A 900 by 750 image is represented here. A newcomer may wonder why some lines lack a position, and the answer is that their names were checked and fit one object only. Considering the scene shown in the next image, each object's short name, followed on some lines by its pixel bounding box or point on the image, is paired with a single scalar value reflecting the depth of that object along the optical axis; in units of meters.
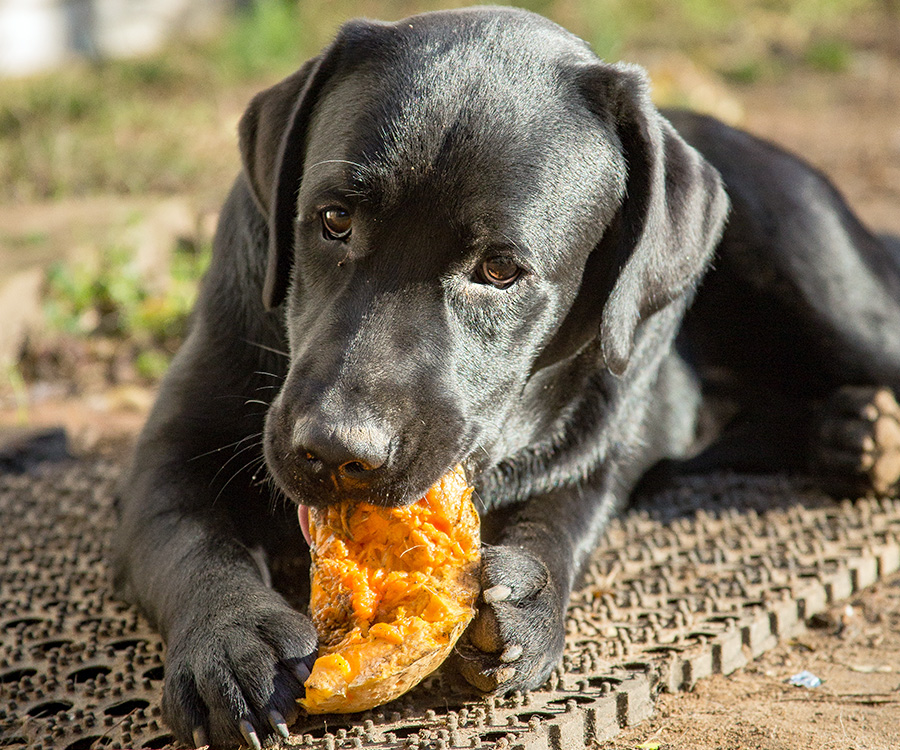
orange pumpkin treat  2.03
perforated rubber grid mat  2.17
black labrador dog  2.14
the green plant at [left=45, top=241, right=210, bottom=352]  4.82
